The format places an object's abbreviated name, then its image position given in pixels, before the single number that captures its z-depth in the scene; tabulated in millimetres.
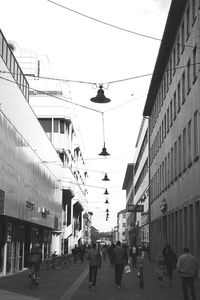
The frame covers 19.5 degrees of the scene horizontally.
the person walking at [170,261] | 22938
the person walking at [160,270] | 21902
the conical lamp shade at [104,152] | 29844
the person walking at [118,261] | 21469
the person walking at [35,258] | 21109
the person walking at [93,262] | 20922
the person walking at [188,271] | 15133
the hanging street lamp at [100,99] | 16734
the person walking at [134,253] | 40562
